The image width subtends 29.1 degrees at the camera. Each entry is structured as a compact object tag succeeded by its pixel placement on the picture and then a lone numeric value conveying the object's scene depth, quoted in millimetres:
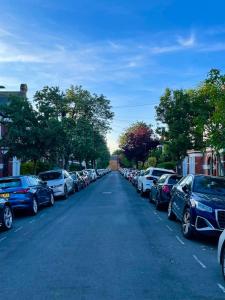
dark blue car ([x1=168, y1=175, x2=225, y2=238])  9945
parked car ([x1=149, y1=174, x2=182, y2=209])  16906
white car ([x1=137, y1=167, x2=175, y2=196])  24011
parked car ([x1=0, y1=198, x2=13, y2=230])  12164
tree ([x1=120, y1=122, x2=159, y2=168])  61788
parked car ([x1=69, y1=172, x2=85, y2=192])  31281
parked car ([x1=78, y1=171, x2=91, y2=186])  38688
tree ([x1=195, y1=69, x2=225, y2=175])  15677
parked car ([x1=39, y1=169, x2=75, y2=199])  23594
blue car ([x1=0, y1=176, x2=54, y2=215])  15891
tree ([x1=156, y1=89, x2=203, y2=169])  26500
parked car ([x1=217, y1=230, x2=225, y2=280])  6750
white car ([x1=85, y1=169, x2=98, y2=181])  51919
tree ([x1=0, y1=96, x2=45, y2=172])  27250
